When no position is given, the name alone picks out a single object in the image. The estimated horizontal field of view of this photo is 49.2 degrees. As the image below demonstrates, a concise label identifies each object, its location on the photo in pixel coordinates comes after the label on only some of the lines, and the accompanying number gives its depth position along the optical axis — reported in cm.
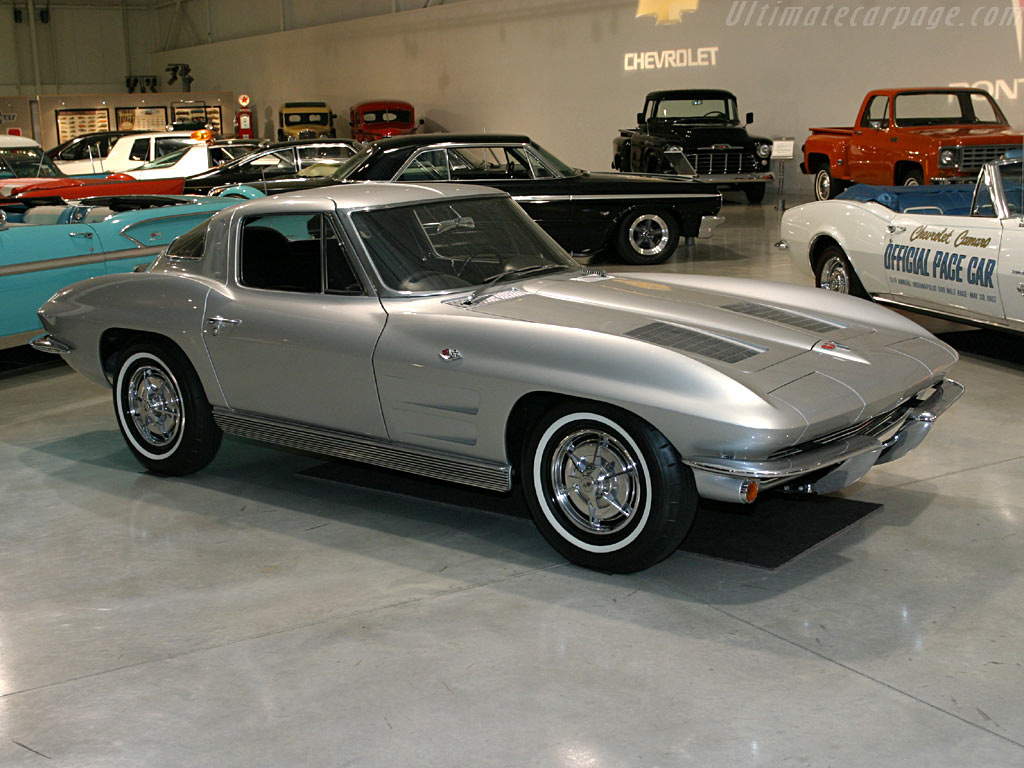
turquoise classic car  750
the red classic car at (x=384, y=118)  2706
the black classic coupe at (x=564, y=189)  1112
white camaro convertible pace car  662
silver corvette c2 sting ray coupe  372
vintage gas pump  2976
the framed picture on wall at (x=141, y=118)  2742
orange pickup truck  1375
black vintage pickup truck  1781
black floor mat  413
